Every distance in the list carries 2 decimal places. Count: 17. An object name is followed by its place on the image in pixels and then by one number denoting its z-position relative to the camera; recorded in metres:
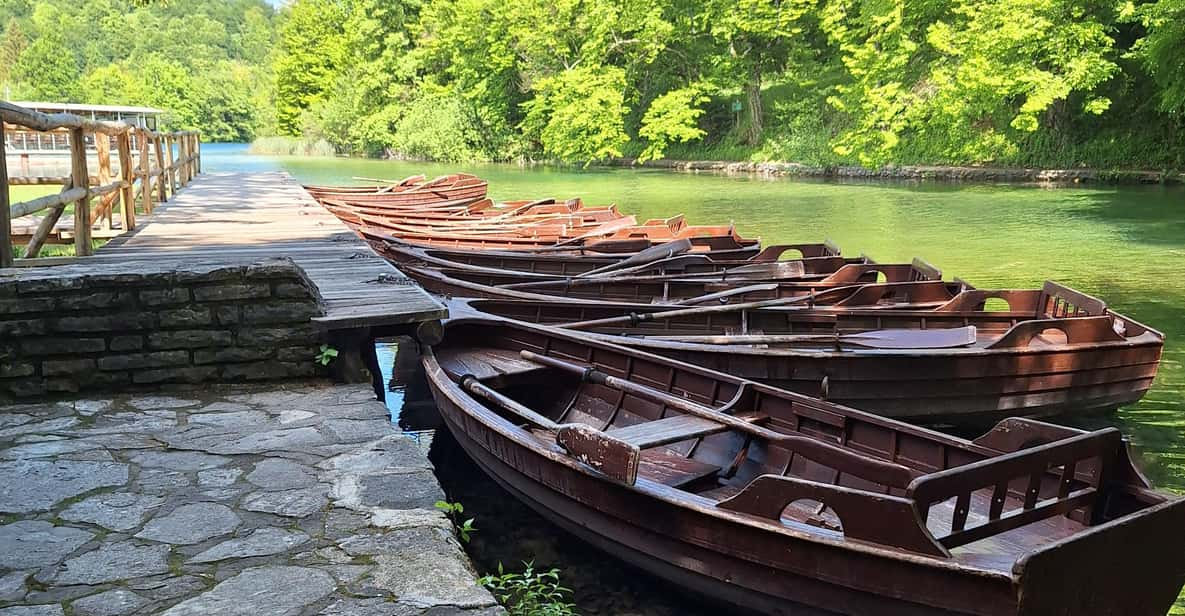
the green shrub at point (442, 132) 45.56
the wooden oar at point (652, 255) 10.11
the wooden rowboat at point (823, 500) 3.25
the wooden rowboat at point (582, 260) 10.19
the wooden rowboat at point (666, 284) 8.66
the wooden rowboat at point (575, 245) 11.47
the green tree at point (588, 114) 37.34
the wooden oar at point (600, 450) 3.95
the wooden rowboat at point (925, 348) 6.49
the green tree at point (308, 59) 63.16
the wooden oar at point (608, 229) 12.31
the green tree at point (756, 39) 34.62
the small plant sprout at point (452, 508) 3.26
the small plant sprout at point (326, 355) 4.91
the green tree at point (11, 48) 82.94
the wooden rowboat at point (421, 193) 17.78
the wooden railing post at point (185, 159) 17.30
